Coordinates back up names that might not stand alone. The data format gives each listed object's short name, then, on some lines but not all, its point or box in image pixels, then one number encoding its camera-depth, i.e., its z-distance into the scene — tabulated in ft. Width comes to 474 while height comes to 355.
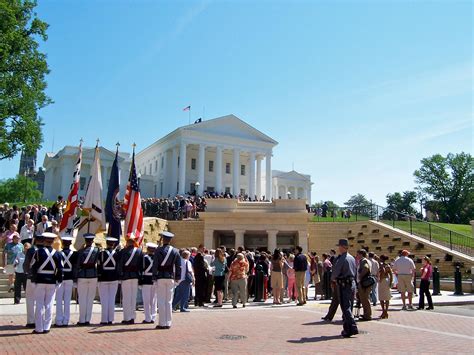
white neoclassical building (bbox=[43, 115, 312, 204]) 213.46
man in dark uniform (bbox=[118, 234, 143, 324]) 36.78
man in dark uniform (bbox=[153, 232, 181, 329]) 34.76
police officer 33.63
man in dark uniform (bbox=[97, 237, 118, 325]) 36.42
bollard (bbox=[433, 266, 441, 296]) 65.67
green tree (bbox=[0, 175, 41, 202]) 340.18
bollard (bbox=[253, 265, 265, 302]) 58.75
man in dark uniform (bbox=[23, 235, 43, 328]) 32.60
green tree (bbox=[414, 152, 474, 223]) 288.71
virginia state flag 54.49
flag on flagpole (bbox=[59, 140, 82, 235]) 51.13
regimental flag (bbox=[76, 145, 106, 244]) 50.31
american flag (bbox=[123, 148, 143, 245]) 53.16
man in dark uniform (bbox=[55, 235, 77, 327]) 35.14
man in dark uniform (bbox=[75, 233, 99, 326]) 35.94
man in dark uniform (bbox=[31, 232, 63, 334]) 31.65
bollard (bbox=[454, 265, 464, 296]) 66.44
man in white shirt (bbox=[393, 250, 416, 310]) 50.21
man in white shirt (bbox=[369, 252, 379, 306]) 51.47
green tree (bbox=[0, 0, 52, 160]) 91.30
